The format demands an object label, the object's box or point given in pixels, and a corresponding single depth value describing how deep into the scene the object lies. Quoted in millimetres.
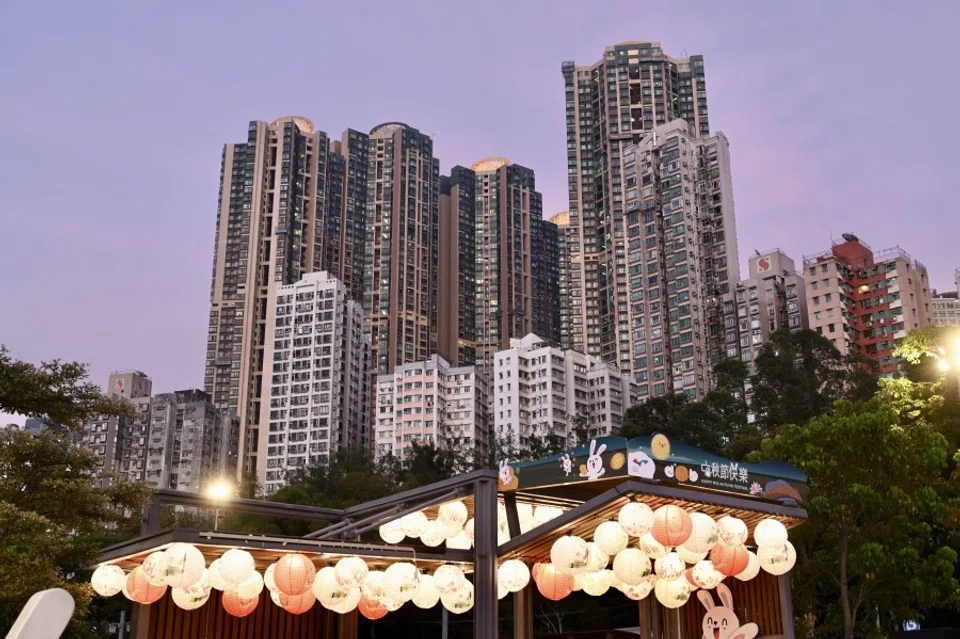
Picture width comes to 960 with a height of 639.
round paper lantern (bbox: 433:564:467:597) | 9914
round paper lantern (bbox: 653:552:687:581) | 9914
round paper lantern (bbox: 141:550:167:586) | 8438
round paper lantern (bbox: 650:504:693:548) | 8906
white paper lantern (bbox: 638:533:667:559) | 9298
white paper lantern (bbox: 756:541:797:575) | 10062
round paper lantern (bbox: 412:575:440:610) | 10172
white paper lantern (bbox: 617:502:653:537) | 8867
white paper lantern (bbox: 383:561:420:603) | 9414
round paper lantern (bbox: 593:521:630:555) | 9094
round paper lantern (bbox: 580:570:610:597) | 10930
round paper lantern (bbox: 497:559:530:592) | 9992
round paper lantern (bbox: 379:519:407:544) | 11166
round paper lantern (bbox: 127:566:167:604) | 9078
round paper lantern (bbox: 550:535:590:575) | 9148
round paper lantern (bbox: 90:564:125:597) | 9242
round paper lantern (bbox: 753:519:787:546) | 10094
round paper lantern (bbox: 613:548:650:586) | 9367
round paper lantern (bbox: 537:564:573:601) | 10203
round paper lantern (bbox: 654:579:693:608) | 10109
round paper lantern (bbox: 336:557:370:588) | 9188
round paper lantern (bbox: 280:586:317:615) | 9523
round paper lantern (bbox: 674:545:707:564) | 9414
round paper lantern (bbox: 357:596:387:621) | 10195
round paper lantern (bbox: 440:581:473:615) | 9945
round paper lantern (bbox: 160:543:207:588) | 8367
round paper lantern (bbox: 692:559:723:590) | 10430
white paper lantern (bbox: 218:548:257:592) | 8617
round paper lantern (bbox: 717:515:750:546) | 9758
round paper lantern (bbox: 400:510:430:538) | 11055
